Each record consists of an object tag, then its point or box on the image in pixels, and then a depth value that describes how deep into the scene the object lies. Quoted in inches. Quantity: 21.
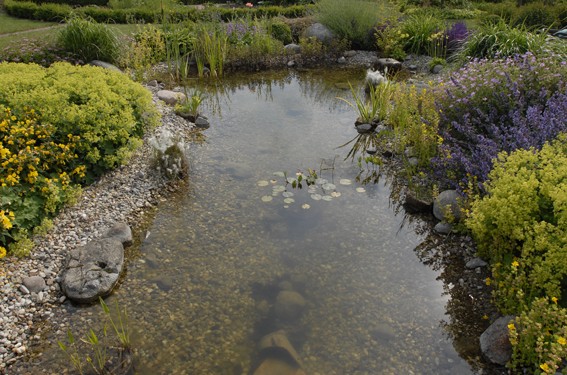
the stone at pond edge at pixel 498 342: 148.9
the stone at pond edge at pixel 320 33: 498.0
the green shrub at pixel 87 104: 222.1
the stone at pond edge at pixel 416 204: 233.3
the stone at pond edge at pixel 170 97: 346.0
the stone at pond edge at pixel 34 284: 172.1
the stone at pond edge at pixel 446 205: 214.7
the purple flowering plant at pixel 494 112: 207.8
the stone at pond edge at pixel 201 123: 326.7
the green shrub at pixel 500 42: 370.0
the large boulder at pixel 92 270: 172.6
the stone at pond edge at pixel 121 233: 202.2
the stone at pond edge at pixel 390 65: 447.5
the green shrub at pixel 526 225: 144.7
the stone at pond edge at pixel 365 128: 324.8
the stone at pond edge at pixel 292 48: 477.8
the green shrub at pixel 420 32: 477.4
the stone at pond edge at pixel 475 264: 191.8
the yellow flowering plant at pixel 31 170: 187.2
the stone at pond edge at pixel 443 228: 217.2
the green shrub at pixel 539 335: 127.6
